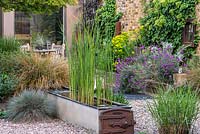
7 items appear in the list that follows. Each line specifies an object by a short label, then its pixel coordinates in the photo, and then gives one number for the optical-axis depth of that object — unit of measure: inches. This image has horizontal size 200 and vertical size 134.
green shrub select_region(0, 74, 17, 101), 277.0
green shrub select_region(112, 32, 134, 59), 465.7
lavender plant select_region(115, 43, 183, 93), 344.3
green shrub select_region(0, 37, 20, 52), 360.8
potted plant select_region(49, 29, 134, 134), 202.5
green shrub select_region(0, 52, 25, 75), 294.3
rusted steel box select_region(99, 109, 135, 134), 196.5
